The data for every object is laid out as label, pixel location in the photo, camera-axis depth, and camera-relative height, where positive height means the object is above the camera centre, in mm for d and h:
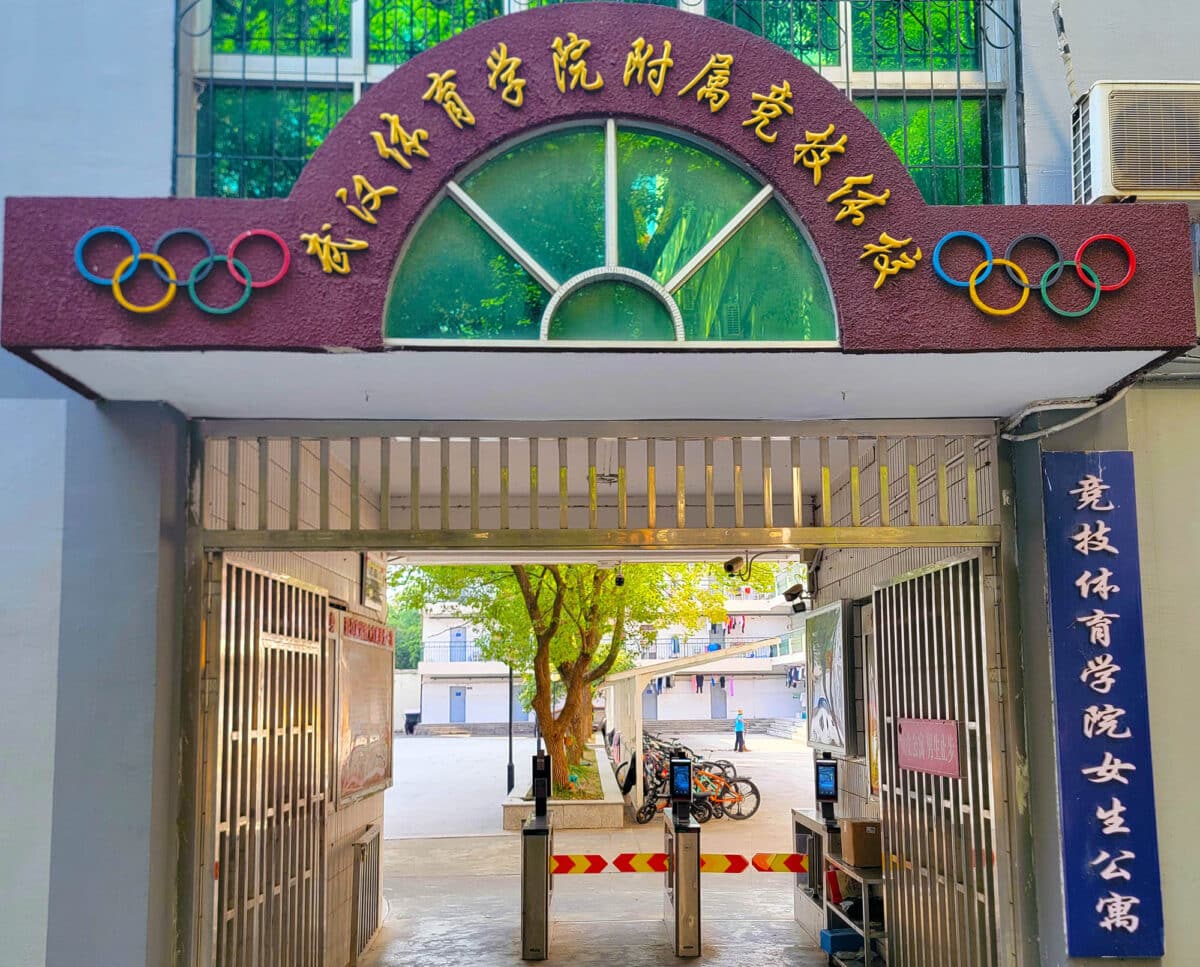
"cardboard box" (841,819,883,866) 8391 -1267
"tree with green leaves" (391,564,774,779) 19469 +925
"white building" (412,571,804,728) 50656 -793
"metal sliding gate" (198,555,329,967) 5938 -571
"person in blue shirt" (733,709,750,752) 35062 -2216
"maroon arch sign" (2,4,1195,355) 4727 +1737
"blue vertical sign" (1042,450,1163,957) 5473 -269
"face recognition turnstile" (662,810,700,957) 9672 -1814
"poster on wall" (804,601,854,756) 9250 -191
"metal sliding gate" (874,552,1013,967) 6035 -730
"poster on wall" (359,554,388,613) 9930 +681
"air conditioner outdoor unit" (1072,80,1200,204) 5547 +2293
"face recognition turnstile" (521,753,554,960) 9594 -1781
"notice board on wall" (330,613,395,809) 8648 -329
